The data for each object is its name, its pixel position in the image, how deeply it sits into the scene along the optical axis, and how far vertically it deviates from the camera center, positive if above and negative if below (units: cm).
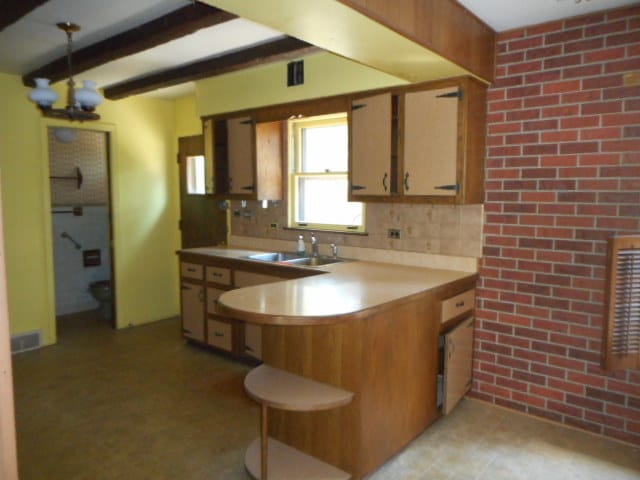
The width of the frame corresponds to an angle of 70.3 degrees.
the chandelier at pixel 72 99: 298 +70
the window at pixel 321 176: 380 +24
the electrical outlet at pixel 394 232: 346 -22
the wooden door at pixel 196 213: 488 -10
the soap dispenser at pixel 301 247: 396 -37
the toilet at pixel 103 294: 522 -103
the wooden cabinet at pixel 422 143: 282 +40
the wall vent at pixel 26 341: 421 -128
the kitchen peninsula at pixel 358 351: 212 -76
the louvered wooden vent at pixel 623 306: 236 -54
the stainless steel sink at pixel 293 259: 370 -46
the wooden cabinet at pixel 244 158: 401 +42
